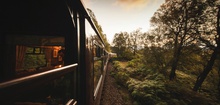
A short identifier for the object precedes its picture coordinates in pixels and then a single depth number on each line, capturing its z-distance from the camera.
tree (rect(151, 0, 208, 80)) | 10.01
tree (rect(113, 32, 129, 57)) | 37.72
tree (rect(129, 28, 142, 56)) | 37.82
